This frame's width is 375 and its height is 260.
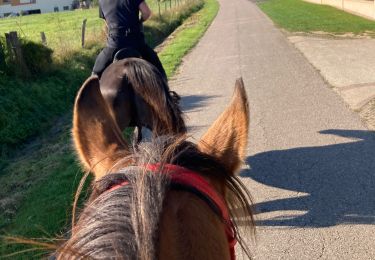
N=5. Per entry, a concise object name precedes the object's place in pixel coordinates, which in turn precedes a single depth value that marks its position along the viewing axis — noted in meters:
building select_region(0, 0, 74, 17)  80.94
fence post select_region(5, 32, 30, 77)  10.55
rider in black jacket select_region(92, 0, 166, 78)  5.32
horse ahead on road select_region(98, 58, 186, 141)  4.06
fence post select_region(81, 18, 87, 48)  15.07
